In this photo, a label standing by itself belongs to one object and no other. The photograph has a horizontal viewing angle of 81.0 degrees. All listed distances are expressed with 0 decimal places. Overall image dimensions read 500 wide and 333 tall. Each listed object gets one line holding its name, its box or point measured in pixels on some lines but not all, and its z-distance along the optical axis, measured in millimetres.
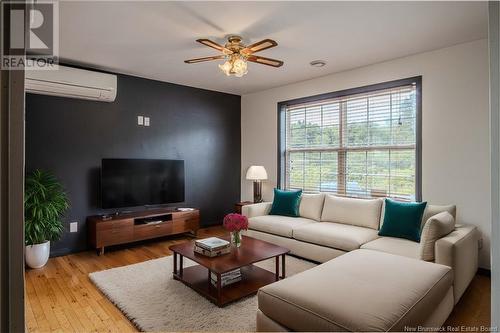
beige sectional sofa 1582
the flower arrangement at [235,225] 2861
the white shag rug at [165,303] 2174
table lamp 5000
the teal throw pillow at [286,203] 4164
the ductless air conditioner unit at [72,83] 3410
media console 3787
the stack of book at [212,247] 2674
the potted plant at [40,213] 3221
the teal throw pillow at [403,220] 2963
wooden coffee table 2473
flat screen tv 4043
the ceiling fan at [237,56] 2762
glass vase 2938
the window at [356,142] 3656
